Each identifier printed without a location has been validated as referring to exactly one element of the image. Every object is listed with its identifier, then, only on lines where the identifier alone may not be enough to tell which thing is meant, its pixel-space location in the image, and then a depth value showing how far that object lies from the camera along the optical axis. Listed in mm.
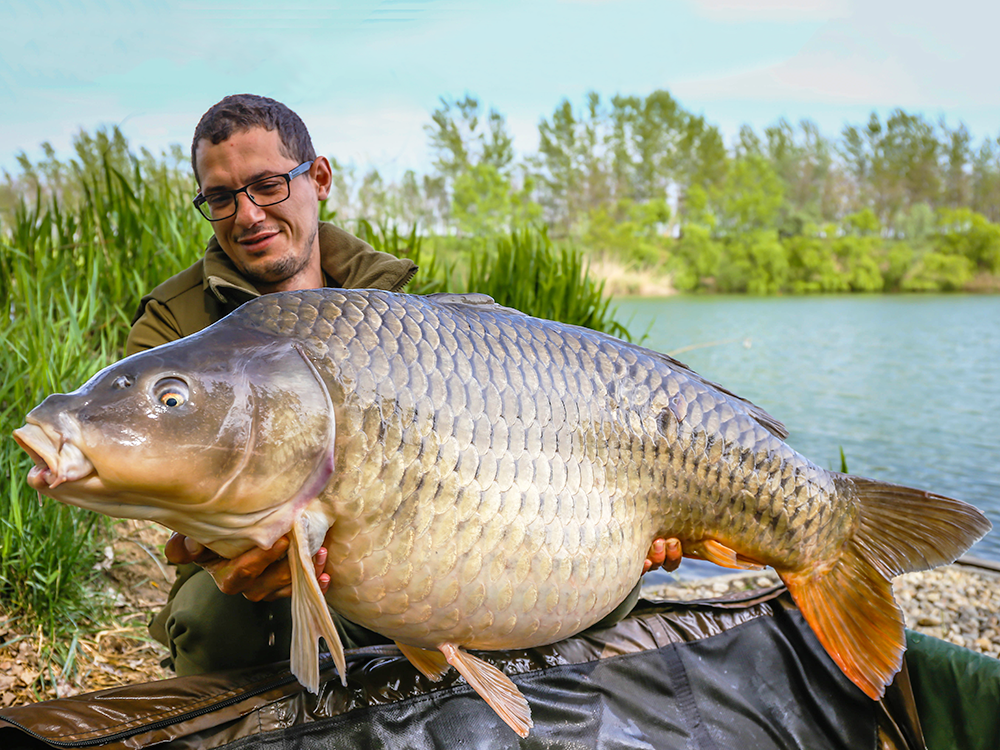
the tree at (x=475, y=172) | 22750
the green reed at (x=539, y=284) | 3729
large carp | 839
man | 1427
